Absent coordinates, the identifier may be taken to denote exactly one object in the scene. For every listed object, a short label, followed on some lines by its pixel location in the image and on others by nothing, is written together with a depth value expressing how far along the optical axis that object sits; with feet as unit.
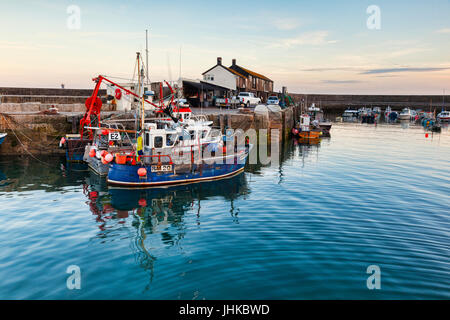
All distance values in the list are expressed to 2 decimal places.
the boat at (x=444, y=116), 217.36
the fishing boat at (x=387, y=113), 254.39
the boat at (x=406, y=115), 232.73
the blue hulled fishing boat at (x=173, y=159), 49.88
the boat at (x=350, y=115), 259.99
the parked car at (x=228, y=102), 129.80
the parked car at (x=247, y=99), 135.16
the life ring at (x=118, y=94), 90.00
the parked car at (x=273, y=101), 150.00
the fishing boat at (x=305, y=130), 116.57
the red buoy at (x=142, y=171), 49.16
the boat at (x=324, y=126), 136.29
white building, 155.22
